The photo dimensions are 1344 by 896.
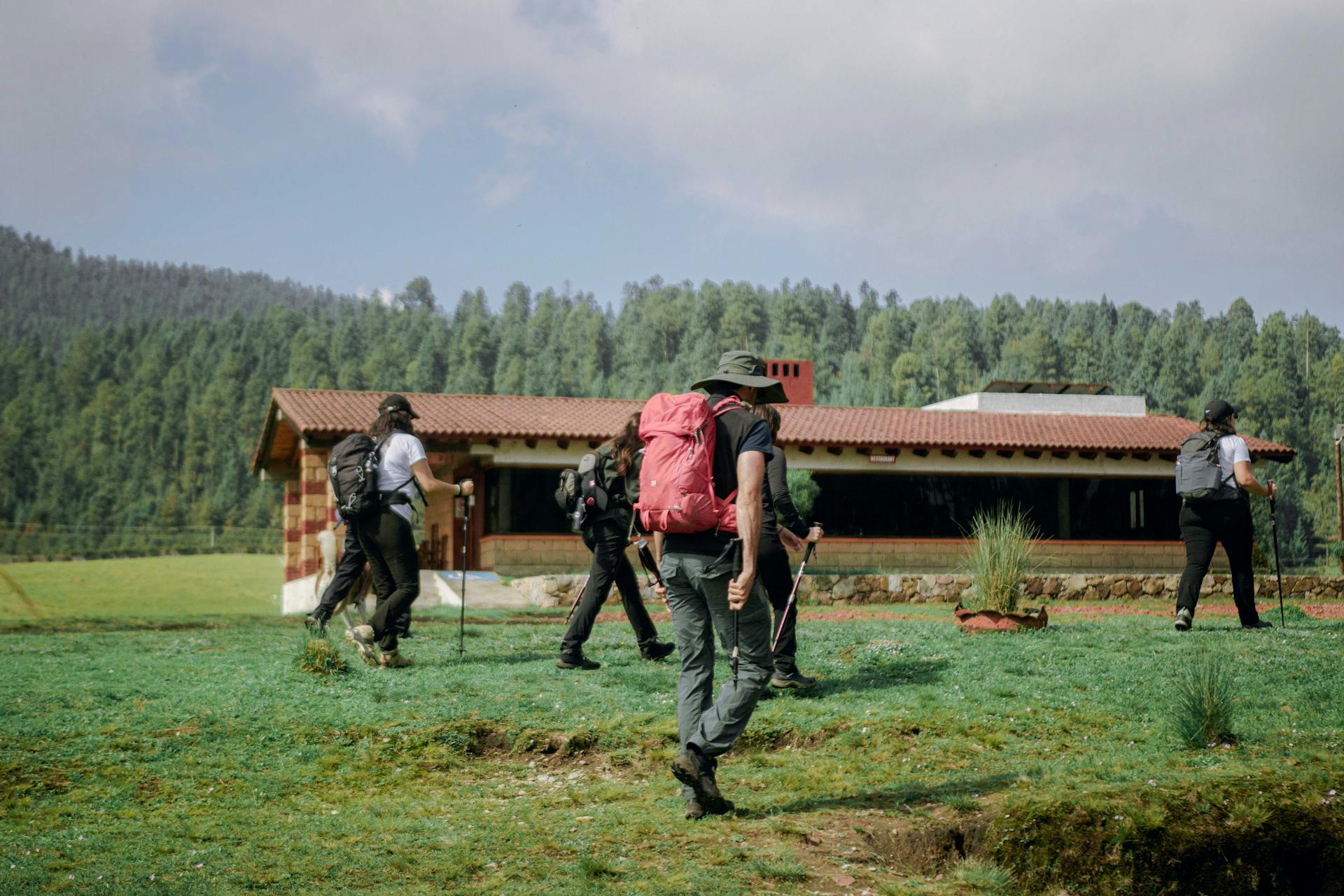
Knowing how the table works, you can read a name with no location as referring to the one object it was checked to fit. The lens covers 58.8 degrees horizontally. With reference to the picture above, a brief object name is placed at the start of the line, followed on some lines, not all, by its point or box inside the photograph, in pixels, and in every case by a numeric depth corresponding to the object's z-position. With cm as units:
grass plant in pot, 977
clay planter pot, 971
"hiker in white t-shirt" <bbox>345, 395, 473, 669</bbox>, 808
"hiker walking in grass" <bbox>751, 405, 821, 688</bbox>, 704
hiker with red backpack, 496
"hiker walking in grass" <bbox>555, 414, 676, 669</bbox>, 823
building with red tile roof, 2400
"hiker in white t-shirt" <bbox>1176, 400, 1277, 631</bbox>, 929
